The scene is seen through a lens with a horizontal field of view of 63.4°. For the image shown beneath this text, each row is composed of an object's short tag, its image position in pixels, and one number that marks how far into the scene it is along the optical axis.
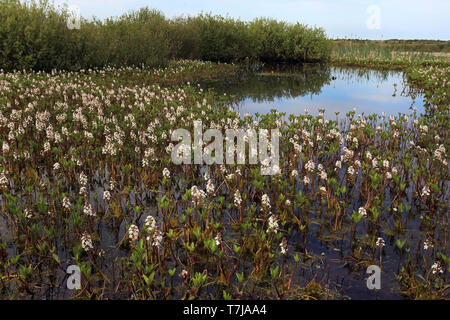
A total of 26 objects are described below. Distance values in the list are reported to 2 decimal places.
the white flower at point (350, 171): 7.41
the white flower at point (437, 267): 4.68
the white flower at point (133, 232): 4.87
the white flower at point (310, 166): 7.57
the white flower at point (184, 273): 4.63
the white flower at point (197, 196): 5.78
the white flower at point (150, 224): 4.84
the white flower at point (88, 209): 5.54
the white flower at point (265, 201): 6.03
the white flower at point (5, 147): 7.91
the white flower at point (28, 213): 5.61
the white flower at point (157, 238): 4.75
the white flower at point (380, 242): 5.02
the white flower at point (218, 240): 4.87
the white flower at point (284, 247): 4.94
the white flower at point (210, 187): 6.24
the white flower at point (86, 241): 4.88
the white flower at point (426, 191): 6.57
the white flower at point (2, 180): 6.32
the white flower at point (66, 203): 5.71
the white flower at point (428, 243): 5.22
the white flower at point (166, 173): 6.98
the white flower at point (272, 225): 5.29
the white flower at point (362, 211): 5.65
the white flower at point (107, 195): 6.09
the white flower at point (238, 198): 5.91
